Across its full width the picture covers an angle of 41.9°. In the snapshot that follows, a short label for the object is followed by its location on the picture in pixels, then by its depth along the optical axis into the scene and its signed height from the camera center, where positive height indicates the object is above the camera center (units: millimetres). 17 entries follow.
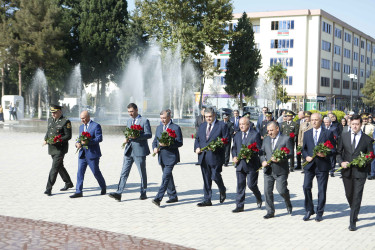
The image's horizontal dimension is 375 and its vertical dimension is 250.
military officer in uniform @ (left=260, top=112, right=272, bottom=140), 14562 -661
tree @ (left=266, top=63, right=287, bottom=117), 60434 +3947
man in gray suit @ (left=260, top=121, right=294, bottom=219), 8086 -1075
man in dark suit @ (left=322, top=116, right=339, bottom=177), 13573 -606
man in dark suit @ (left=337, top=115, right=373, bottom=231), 7453 -839
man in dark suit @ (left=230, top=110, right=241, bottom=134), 16073 -555
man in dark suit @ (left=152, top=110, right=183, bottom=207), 8930 -914
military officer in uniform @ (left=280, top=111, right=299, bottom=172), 14828 -678
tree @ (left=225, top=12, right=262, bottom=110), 58500 +4964
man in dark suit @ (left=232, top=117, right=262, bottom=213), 8492 -1071
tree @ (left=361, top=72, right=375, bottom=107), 83250 +2581
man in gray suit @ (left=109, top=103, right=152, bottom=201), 9289 -918
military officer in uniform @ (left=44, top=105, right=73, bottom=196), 9773 -730
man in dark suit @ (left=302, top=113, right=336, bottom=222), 7956 -980
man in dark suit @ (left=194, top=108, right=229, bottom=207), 8898 -908
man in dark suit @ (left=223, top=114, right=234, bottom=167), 15652 -893
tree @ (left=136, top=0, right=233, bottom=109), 48281 +8271
